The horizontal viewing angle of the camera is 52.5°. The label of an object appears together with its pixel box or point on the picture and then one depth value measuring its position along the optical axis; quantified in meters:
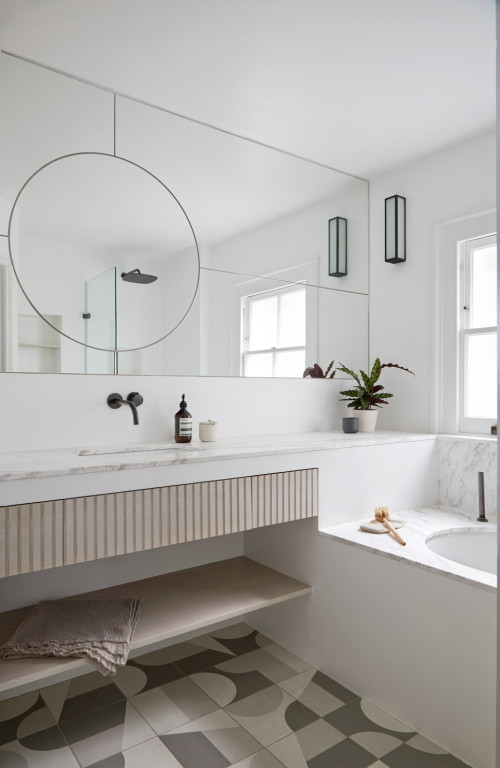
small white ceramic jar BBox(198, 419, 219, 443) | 2.10
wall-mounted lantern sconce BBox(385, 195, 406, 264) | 2.72
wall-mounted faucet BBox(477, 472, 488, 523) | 2.20
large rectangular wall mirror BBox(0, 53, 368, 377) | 1.83
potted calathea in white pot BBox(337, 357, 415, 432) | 2.62
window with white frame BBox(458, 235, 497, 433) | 2.44
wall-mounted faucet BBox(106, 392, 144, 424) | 1.98
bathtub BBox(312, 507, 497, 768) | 1.45
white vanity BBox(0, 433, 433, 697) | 1.39
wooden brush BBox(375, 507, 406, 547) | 2.02
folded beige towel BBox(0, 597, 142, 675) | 1.50
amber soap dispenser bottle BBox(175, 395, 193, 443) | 2.04
